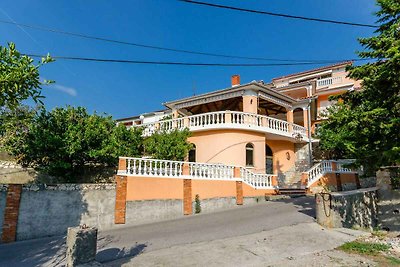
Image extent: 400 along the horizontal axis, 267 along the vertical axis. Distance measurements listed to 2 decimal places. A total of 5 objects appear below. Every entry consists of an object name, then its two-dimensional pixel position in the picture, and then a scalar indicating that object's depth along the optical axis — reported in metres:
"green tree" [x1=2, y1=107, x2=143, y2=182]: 11.59
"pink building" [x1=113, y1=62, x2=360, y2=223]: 10.98
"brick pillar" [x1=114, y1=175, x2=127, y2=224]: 9.66
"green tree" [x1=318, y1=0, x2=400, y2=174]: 7.50
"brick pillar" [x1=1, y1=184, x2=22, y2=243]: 7.84
